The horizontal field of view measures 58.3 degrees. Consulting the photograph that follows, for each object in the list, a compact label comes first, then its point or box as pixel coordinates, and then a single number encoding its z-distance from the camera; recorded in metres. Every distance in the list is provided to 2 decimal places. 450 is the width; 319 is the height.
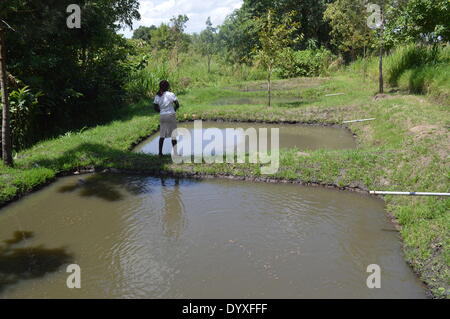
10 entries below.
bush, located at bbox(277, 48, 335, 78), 27.64
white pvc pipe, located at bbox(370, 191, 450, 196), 6.45
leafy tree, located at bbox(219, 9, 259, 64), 30.84
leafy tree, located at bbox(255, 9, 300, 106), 16.45
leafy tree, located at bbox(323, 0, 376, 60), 20.47
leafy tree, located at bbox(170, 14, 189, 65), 34.03
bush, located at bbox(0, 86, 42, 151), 11.36
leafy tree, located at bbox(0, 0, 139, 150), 12.86
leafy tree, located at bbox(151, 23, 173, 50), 34.94
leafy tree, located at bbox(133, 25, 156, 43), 59.55
